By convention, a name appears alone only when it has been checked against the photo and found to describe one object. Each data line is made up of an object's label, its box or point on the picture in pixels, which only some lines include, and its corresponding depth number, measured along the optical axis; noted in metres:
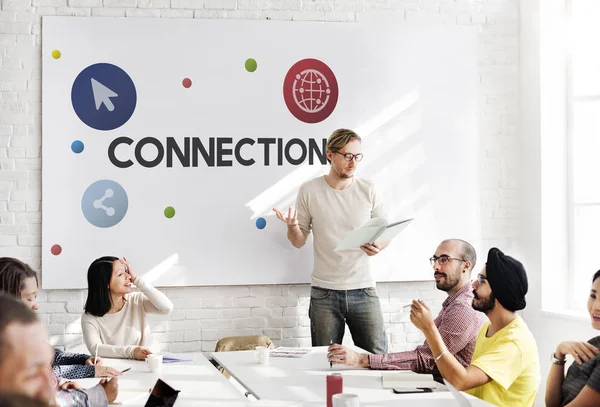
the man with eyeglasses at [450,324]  3.49
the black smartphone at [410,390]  3.03
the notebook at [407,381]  3.11
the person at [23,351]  1.20
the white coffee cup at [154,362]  3.49
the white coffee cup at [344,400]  2.32
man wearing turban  3.11
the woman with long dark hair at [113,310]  4.26
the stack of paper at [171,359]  3.79
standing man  5.05
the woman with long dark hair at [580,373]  2.89
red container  2.66
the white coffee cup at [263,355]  3.70
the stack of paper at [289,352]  3.89
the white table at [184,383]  2.93
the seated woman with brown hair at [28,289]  3.18
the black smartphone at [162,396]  2.55
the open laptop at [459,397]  2.81
